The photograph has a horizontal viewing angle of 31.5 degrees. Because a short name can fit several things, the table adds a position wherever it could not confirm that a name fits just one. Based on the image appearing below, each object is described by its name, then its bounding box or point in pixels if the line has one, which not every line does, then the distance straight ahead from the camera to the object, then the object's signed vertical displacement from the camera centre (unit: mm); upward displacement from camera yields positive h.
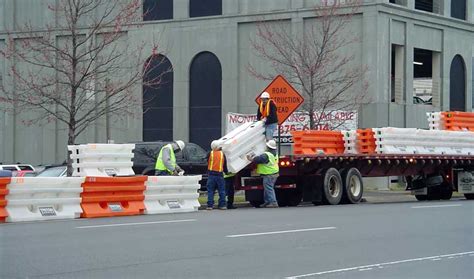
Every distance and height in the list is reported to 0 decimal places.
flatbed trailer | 22812 -972
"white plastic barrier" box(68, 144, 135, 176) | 20047 -502
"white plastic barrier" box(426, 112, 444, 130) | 27891 +664
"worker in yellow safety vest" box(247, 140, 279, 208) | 21859 -767
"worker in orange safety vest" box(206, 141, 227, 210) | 21375 -886
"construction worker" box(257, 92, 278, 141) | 22203 +686
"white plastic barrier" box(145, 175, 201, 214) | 20172 -1348
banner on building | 32375 +776
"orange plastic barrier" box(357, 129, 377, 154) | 24516 -44
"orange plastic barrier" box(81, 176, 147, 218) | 19000 -1332
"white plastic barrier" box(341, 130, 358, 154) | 24344 -49
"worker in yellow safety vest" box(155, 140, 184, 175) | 22000 -630
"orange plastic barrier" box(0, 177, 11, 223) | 17312 -1287
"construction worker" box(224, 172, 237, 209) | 22412 -1310
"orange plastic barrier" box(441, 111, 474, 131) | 27969 +688
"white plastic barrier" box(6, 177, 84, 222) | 17594 -1297
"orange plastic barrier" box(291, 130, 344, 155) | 22891 -53
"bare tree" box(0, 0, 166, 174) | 24188 +2735
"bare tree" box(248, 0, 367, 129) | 31047 +3227
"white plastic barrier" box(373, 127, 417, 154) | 24547 +16
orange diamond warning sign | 24609 +1276
